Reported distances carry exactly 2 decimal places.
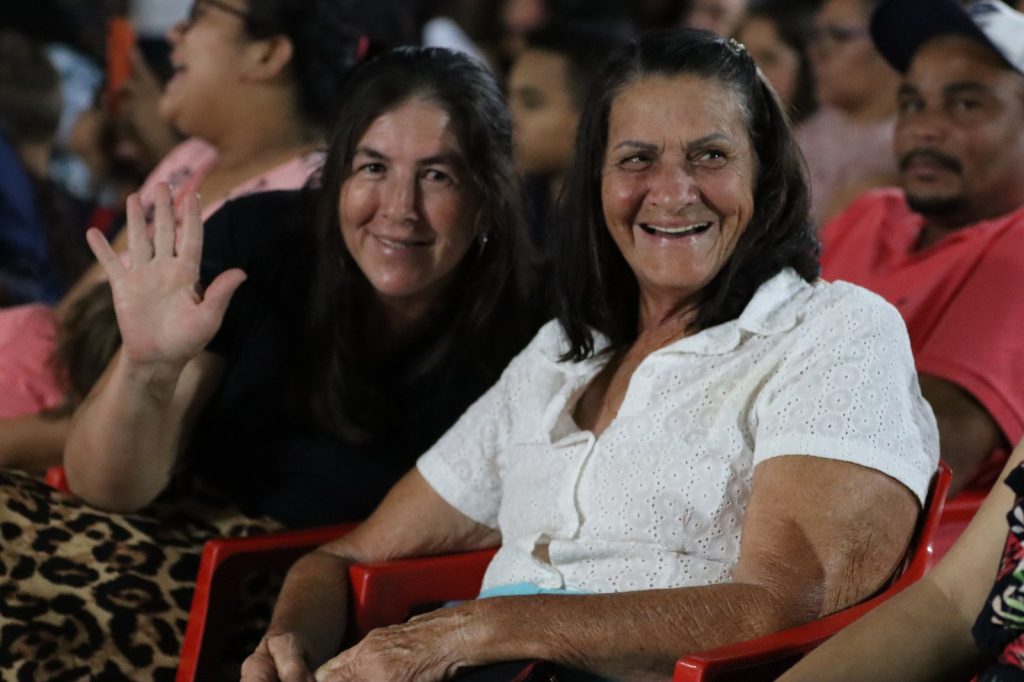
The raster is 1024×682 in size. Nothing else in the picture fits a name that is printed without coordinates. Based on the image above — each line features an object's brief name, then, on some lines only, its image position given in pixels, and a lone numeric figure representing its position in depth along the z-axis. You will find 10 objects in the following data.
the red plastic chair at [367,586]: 2.33
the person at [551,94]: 4.57
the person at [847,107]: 4.35
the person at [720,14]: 5.41
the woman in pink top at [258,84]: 3.45
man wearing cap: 2.51
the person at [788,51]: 4.85
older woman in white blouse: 1.85
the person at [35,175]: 4.48
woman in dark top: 2.37
